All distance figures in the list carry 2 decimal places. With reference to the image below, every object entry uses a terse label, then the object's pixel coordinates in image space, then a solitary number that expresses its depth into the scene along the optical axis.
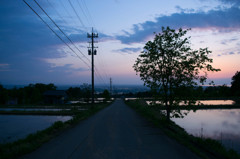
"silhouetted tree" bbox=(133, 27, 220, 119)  12.88
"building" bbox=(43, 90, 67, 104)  56.41
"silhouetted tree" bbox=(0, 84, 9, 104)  56.52
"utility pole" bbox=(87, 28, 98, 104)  31.65
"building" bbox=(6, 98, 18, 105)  60.76
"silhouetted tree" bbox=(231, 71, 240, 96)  60.46
